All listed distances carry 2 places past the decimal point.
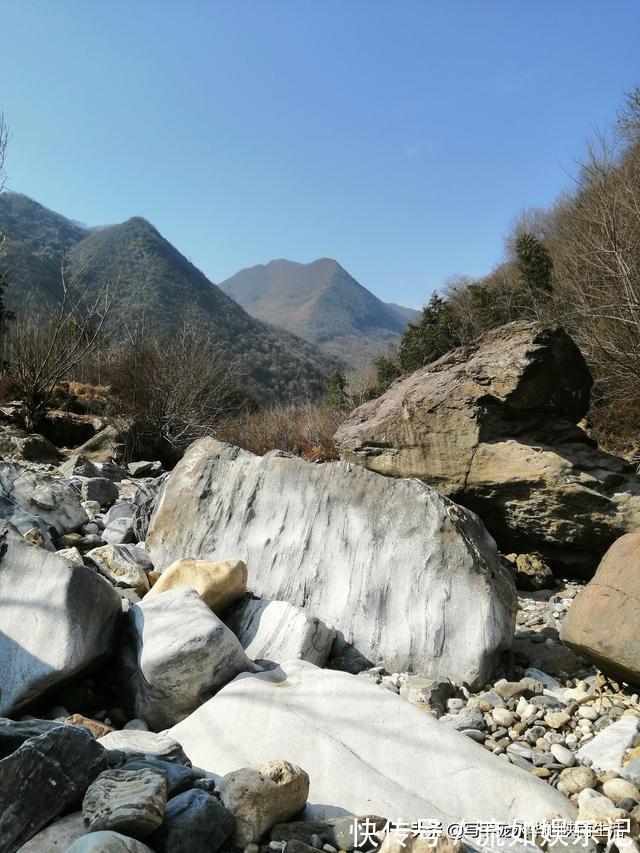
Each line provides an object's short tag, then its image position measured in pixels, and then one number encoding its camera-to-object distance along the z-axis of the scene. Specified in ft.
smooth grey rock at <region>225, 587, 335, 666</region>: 11.02
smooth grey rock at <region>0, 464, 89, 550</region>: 14.76
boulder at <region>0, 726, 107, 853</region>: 5.46
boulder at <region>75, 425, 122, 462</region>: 31.32
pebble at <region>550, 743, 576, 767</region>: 8.52
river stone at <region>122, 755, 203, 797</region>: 6.40
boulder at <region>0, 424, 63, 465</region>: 27.81
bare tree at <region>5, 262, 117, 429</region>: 34.27
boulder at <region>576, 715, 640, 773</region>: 8.32
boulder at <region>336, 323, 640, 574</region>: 15.93
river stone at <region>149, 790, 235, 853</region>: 5.63
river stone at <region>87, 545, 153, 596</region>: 12.91
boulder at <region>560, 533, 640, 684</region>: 9.82
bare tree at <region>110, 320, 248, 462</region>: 38.19
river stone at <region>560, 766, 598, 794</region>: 7.79
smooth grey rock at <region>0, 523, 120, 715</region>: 9.02
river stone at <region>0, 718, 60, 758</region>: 6.23
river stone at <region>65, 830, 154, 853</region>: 4.98
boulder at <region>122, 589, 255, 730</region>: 9.39
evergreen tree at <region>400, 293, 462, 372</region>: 54.54
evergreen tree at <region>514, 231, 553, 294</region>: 47.50
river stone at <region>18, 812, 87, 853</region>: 5.36
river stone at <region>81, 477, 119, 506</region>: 19.65
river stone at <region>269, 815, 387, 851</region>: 6.09
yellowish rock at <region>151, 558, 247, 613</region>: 11.73
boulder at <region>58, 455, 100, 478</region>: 23.62
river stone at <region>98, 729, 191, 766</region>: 7.28
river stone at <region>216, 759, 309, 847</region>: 6.19
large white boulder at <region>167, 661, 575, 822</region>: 7.07
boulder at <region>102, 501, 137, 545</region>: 15.96
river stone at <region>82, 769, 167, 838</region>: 5.43
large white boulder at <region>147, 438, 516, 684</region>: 11.46
